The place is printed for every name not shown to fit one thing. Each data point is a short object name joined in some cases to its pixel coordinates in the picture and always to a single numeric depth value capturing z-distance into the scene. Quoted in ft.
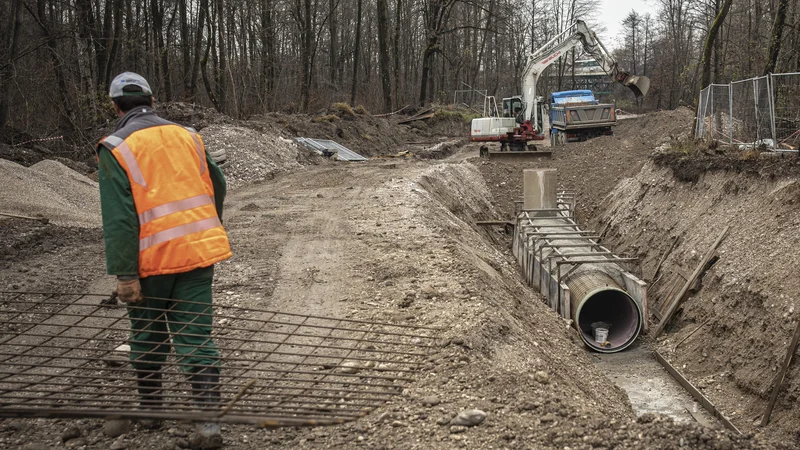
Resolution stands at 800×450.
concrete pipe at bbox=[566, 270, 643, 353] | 33.60
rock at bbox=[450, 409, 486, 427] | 12.65
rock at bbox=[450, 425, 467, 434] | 12.42
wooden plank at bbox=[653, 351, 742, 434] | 23.52
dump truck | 98.94
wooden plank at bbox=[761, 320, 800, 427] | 21.70
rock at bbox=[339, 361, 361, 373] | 15.19
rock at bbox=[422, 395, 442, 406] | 13.49
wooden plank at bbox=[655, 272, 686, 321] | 35.14
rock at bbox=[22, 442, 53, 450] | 11.72
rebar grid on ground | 11.59
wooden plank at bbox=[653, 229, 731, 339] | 33.04
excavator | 80.69
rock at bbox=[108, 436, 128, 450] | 11.72
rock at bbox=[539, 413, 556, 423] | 13.03
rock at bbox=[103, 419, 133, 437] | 12.13
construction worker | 11.82
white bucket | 34.06
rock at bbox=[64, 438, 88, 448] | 11.88
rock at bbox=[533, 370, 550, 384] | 15.92
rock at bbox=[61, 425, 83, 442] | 12.05
